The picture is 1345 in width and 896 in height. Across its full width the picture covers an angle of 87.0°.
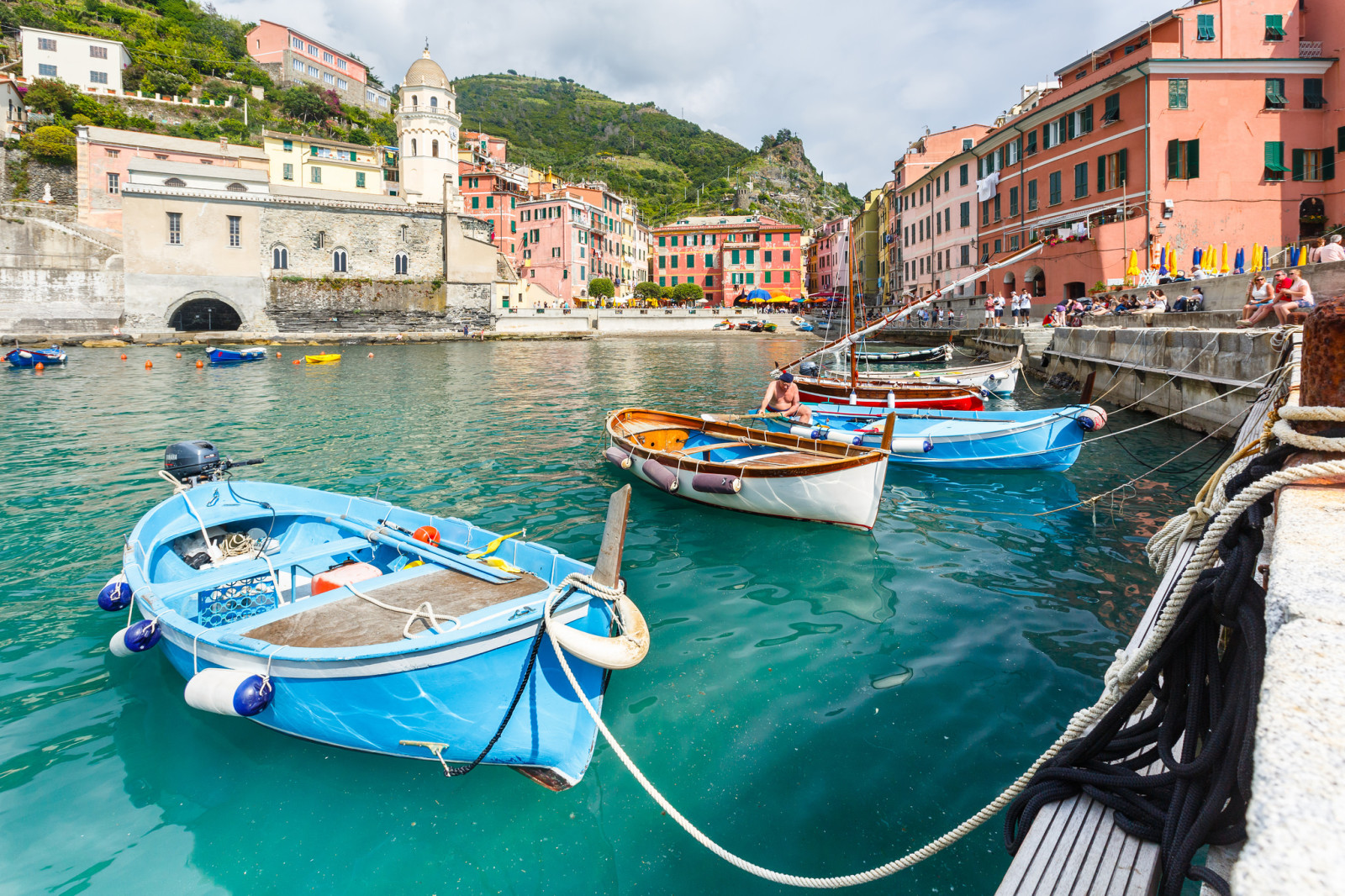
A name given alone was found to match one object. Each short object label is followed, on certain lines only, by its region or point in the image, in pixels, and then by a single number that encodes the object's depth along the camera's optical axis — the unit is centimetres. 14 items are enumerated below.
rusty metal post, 215
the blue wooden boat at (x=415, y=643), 401
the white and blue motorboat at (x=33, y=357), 3203
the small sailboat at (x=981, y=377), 2053
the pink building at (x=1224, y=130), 2892
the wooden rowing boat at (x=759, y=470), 870
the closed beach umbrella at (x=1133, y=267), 2798
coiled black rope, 158
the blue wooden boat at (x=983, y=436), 1158
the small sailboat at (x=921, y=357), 3105
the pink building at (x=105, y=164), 5369
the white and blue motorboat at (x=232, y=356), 3547
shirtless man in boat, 1304
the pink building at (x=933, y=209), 4675
